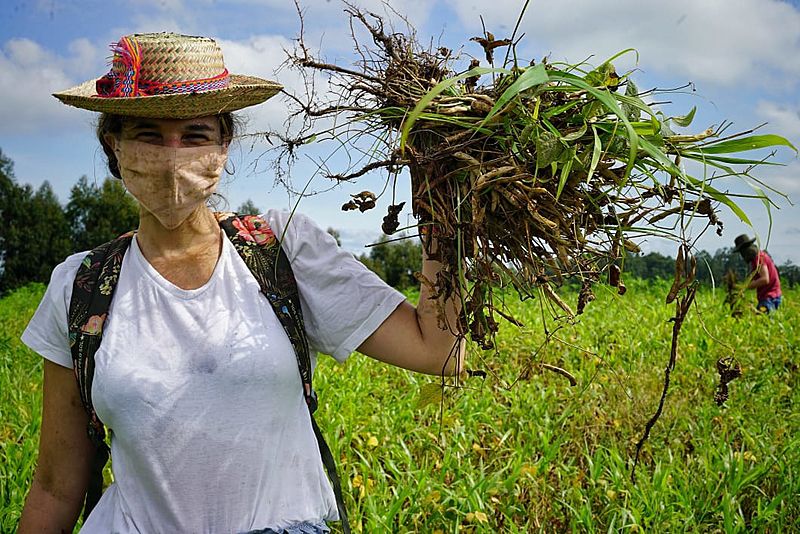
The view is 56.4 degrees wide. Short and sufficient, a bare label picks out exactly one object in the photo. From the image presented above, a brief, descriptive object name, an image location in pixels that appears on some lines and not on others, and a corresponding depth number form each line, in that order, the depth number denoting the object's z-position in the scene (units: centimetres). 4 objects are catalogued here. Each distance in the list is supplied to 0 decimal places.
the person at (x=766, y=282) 768
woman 158
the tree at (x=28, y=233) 2273
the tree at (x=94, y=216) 2355
